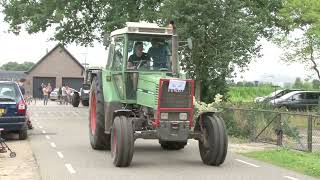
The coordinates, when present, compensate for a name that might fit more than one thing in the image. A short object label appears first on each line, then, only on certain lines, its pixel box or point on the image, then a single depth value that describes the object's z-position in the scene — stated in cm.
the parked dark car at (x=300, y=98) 4003
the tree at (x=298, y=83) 6038
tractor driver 1384
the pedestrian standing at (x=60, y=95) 4871
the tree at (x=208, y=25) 2469
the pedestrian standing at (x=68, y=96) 4734
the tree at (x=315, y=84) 5500
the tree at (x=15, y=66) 14088
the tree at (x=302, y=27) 3297
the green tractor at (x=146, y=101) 1242
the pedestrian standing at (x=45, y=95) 4492
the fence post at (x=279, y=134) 1694
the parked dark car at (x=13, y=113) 1696
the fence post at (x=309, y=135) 1570
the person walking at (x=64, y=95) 4756
